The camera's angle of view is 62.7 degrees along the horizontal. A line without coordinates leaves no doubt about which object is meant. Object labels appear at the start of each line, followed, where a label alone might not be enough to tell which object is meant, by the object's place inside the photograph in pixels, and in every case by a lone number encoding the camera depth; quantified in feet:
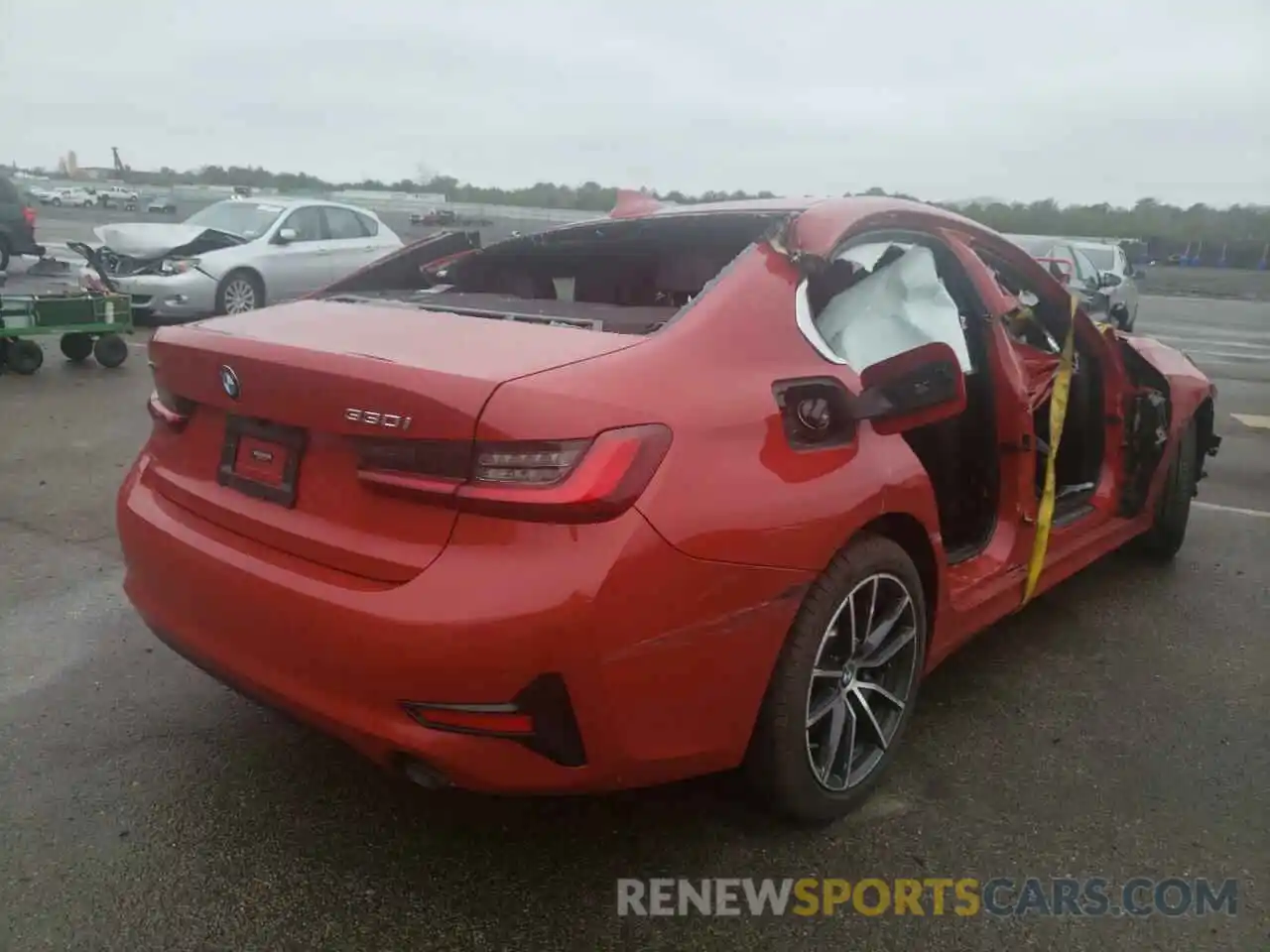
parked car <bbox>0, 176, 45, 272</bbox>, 48.67
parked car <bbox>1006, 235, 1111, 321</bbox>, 45.98
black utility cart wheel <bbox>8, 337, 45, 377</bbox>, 28.48
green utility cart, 27.78
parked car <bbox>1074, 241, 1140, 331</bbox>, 52.54
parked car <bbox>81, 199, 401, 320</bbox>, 37.19
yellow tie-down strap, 11.50
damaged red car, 6.68
